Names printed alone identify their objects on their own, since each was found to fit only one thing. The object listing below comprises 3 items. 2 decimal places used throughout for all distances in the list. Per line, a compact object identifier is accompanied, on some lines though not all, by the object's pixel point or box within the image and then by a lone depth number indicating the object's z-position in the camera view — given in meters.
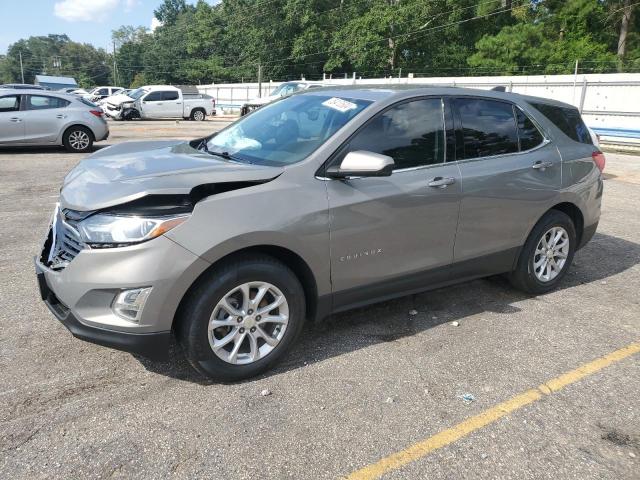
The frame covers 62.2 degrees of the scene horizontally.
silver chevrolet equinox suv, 2.88
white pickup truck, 26.30
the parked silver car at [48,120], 12.05
